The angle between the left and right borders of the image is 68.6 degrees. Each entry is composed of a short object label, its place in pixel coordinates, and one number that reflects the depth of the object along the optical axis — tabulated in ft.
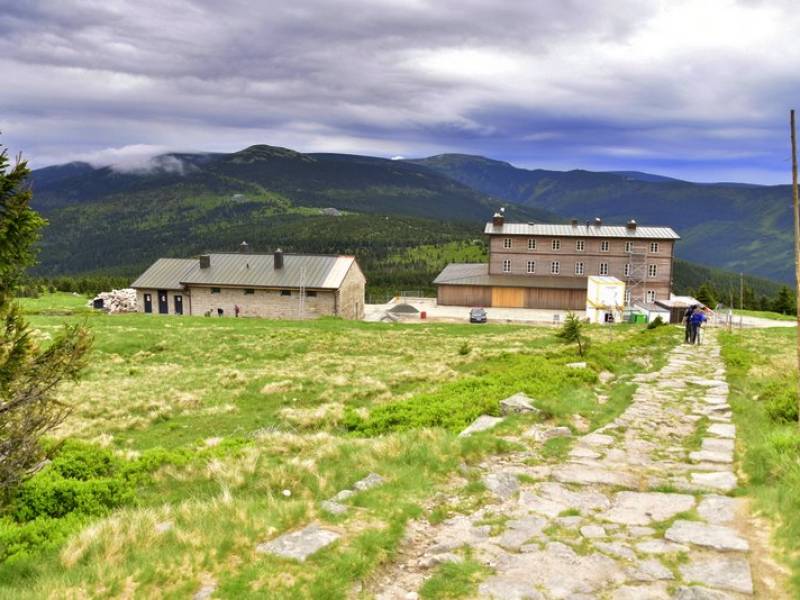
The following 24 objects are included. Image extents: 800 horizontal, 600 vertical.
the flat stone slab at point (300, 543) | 21.62
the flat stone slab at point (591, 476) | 30.48
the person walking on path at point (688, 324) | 95.01
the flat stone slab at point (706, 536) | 22.21
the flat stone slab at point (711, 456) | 33.65
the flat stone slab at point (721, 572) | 19.49
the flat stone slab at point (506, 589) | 19.33
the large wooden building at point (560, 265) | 256.32
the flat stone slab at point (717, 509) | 24.89
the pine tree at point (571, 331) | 77.30
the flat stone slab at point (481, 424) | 39.56
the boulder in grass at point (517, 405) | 44.31
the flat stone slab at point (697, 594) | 18.78
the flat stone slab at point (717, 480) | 29.09
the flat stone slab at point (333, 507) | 25.63
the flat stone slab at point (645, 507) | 25.66
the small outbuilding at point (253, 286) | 204.44
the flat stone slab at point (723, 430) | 39.09
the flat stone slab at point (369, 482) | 28.81
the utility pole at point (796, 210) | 33.94
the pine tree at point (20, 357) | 25.29
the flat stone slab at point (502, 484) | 28.96
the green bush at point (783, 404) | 39.52
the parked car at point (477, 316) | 213.25
